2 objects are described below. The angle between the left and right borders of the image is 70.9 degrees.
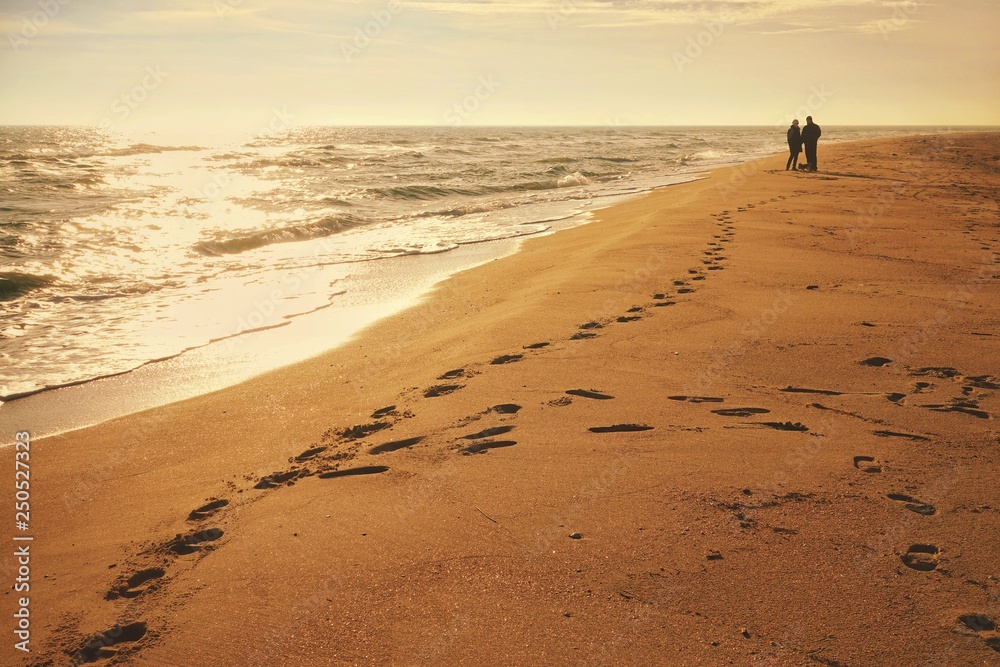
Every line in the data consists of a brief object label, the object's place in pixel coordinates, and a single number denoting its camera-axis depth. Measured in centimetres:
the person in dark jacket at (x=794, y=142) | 2195
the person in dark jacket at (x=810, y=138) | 2114
